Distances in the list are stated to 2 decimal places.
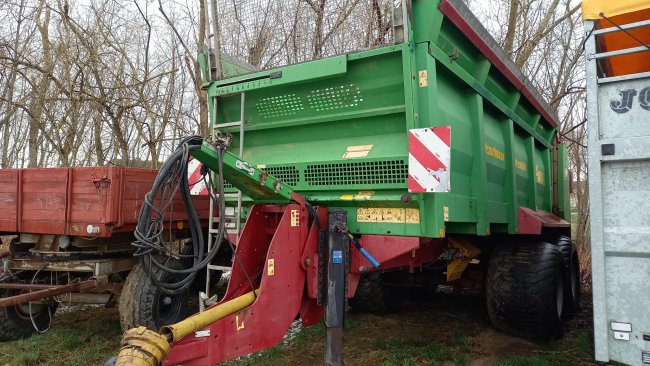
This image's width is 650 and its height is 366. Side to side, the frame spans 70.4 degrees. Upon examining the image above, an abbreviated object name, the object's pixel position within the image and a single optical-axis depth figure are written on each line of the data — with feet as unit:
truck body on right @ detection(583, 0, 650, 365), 6.95
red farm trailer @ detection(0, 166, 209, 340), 14.15
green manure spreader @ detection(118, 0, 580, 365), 9.27
